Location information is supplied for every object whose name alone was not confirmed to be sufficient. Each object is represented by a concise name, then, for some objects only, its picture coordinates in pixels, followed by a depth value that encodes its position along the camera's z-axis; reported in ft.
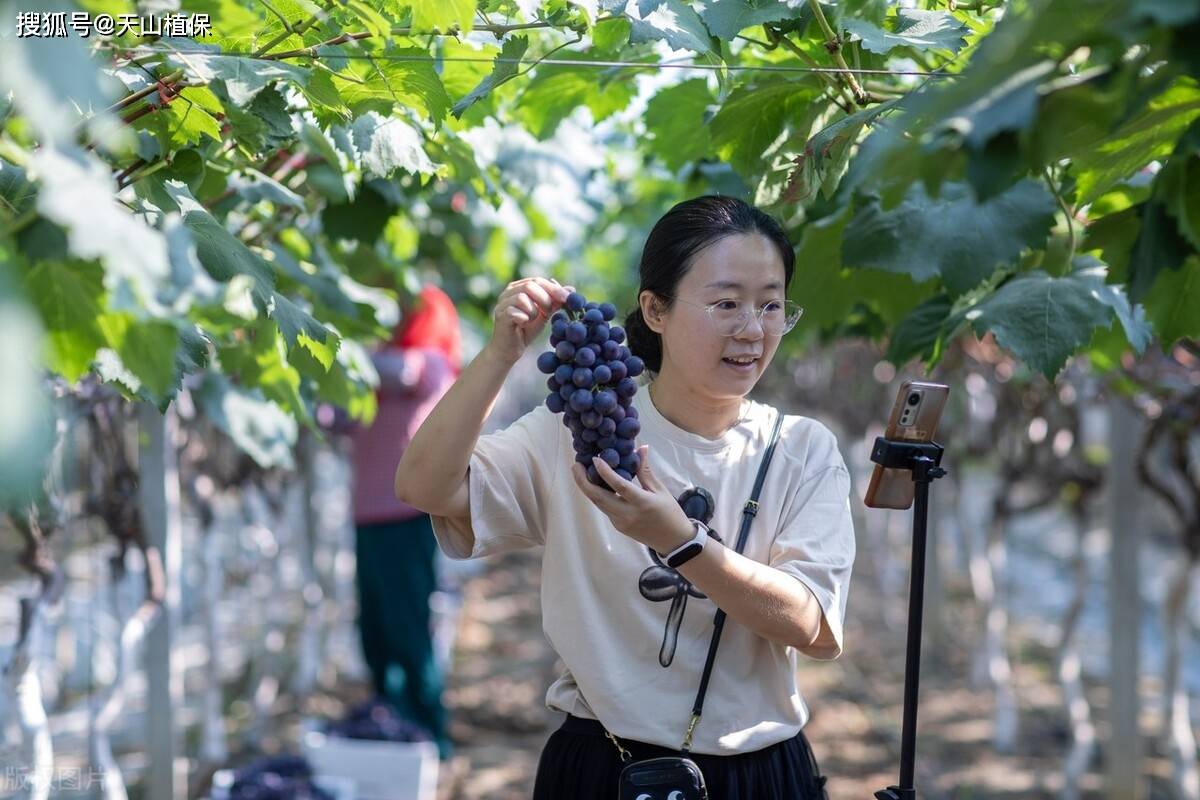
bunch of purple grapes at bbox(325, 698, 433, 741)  14.49
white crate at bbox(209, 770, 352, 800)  12.31
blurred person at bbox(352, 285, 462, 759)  16.31
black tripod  6.02
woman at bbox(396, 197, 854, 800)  5.98
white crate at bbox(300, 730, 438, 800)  13.76
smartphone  6.10
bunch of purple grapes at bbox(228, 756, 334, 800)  12.05
